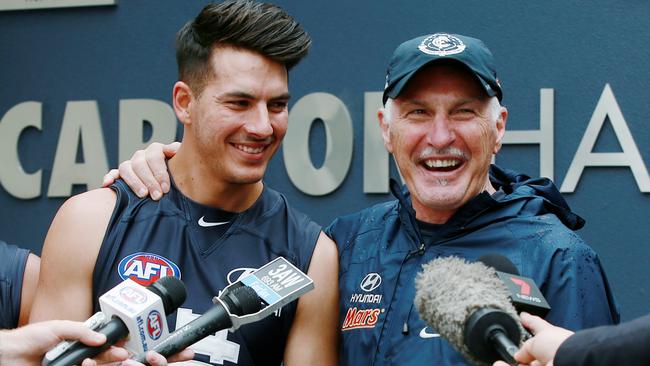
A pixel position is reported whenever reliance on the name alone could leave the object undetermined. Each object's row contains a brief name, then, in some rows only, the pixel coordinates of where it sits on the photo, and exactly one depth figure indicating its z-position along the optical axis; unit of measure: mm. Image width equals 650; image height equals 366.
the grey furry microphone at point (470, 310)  4152
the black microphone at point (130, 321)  4473
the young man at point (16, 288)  6980
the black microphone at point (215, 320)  4664
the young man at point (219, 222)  6203
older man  6008
